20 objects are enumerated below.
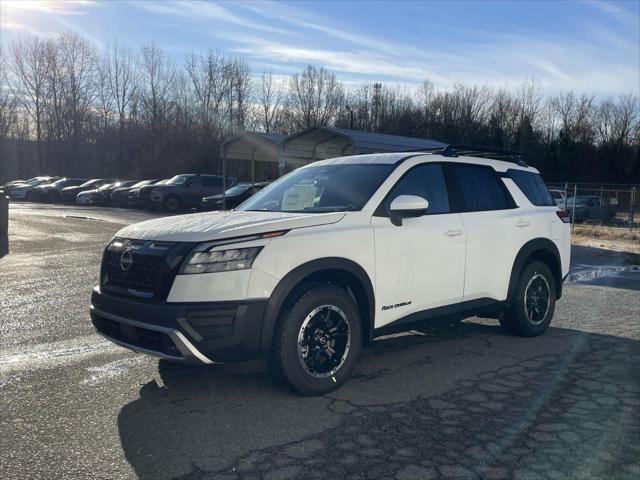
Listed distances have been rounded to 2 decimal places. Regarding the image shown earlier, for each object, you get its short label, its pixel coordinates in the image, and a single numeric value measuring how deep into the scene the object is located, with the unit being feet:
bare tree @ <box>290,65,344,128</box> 218.38
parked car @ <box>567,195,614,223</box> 93.30
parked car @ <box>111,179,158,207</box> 112.27
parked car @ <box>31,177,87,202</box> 136.98
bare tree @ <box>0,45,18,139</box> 216.13
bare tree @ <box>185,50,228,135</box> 201.11
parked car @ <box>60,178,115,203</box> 132.44
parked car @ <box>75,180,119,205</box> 118.73
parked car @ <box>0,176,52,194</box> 159.12
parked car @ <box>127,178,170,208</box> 100.37
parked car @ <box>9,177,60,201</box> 145.59
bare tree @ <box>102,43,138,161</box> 213.05
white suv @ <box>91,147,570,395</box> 13.93
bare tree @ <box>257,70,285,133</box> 214.69
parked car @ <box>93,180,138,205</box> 116.67
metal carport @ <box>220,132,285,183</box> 80.74
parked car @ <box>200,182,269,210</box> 85.71
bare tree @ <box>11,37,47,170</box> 207.31
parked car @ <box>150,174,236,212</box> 97.45
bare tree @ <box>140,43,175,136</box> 201.46
